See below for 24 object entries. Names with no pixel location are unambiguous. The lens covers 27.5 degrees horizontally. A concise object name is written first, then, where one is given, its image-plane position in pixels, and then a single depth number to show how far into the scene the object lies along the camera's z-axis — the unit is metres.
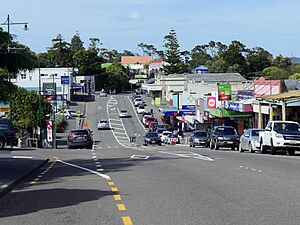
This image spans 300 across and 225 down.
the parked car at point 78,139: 48.16
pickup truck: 31.80
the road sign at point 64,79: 102.78
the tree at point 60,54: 165.62
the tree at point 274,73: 116.34
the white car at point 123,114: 100.81
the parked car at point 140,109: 104.31
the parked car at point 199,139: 50.28
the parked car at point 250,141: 35.94
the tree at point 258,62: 158.62
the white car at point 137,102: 111.84
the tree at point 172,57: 139.38
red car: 88.75
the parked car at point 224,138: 42.78
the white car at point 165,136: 66.62
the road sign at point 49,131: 57.34
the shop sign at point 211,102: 71.19
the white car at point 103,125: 87.00
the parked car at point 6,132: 42.06
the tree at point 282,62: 160.38
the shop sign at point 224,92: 67.44
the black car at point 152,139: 60.78
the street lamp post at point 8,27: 24.08
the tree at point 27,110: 71.62
